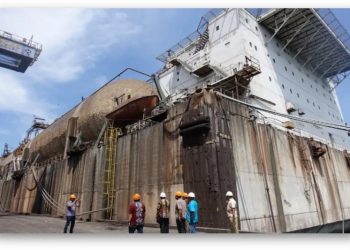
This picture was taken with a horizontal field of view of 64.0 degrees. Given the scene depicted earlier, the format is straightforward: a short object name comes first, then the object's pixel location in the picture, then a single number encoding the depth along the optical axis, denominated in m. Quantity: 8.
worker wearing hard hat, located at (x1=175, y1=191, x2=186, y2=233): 6.98
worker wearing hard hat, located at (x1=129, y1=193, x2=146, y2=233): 6.33
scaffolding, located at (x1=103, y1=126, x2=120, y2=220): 12.43
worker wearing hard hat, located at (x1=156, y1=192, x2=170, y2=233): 7.11
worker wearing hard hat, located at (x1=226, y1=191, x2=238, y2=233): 7.30
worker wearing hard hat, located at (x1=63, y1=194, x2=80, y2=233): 7.53
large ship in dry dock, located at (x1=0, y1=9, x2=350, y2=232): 9.71
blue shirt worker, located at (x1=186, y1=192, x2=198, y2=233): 6.68
